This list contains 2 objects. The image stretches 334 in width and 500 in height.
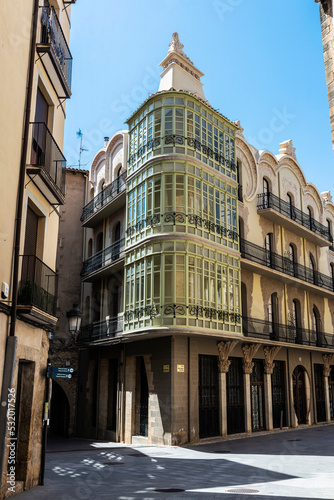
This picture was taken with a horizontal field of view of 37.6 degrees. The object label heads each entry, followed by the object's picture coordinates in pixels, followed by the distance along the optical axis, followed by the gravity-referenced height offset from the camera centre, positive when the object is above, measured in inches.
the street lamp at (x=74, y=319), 497.7 +63.5
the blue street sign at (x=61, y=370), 426.6 +11.6
